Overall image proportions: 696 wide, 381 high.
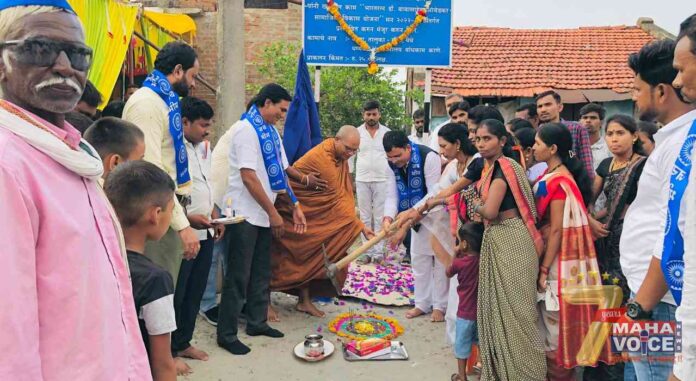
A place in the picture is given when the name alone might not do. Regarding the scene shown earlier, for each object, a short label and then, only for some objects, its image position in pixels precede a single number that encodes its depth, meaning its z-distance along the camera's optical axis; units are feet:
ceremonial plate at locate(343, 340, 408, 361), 13.02
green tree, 37.70
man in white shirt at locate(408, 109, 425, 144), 28.13
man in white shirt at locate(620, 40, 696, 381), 6.31
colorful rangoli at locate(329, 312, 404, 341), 14.62
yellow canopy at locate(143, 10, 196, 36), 30.09
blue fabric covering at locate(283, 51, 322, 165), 17.54
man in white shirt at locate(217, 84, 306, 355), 13.21
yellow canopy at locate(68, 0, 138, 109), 19.54
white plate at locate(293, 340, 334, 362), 12.86
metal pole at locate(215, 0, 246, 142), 20.20
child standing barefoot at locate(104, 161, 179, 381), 6.59
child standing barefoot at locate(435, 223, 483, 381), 11.60
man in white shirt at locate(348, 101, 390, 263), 23.26
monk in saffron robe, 16.02
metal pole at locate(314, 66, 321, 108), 23.82
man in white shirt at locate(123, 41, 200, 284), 9.80
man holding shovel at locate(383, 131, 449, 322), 15.75
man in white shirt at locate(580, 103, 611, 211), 17.89
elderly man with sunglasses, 3.44
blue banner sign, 23.97
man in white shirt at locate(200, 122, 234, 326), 14.44
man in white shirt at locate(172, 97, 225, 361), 11.82
